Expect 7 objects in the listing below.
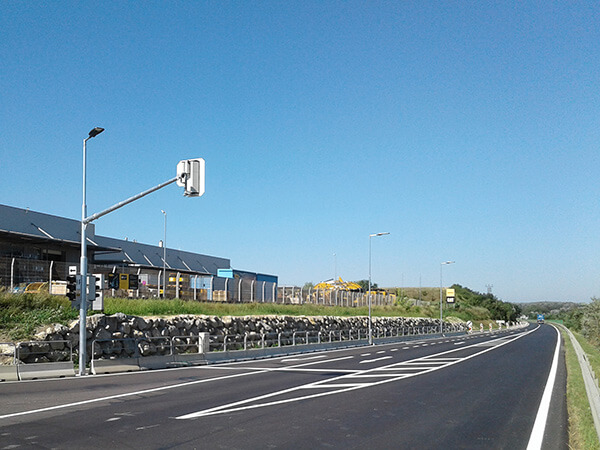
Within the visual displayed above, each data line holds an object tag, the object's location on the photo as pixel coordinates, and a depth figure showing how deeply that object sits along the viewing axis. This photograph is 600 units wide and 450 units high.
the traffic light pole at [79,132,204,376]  19.28
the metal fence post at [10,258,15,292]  26.38
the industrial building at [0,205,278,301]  27.86
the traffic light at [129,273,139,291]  38.97
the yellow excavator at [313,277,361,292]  75.81
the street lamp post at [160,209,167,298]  37.54
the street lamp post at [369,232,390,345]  45.44
